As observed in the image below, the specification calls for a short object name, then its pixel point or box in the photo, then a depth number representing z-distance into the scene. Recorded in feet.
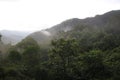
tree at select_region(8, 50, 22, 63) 89.79
